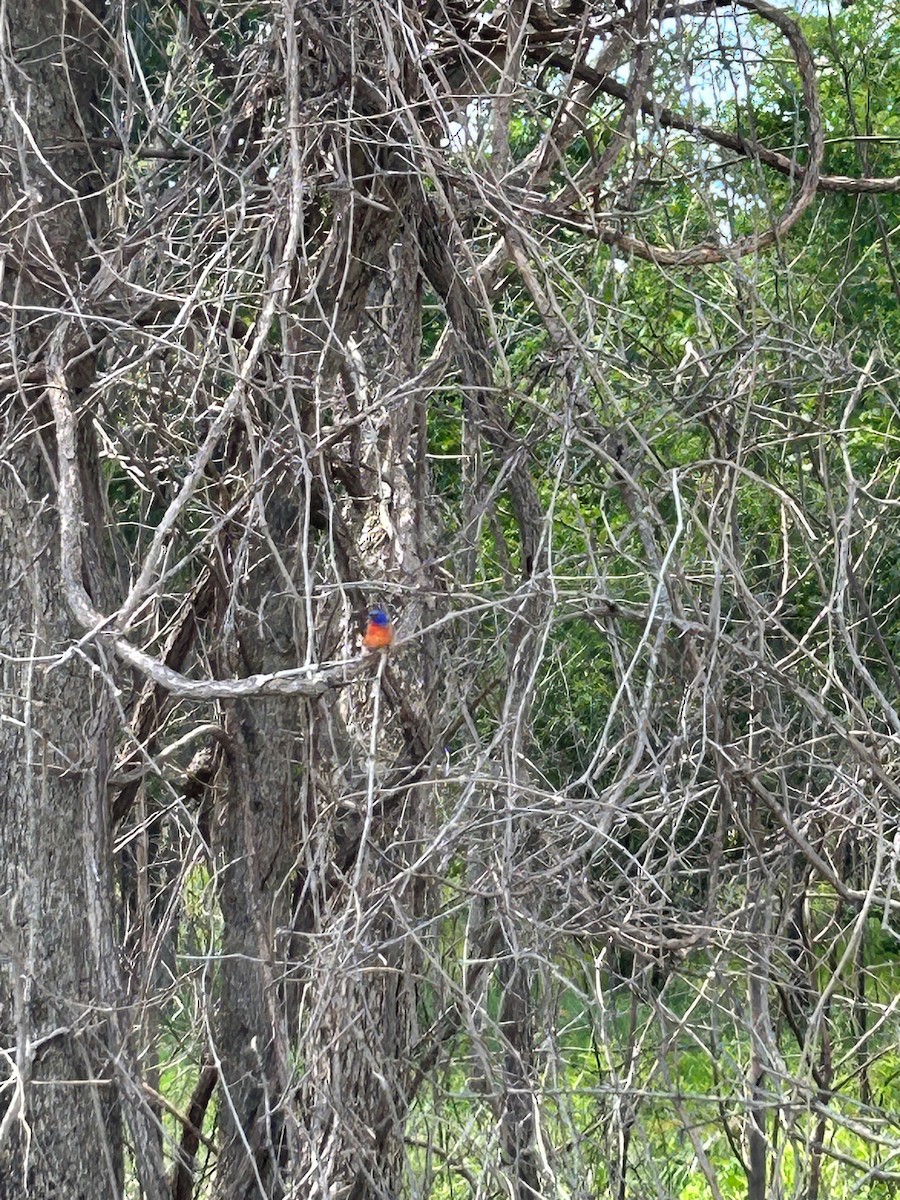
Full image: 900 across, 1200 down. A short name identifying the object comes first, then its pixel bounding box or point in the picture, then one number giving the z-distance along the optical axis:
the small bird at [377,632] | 4.24
